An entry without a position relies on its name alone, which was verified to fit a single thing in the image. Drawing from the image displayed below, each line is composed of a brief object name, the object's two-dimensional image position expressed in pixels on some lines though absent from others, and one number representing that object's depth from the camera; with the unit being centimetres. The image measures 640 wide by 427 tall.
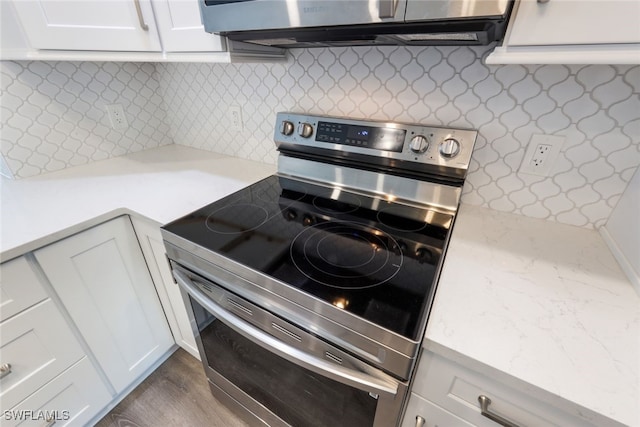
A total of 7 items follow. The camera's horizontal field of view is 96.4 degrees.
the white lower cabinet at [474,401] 47
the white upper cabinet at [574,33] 46
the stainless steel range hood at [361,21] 51
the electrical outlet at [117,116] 139
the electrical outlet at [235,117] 132
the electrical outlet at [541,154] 80
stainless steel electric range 58
